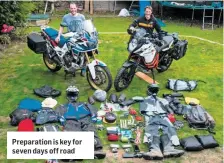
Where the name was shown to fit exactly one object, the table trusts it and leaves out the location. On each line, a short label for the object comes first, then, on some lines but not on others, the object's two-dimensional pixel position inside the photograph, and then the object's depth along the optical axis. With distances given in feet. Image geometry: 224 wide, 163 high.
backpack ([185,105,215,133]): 24.13
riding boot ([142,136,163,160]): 20.85
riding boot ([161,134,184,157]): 21.11
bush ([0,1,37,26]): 39.96
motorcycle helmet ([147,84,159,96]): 27.05
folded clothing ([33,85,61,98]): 28.04
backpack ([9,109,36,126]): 23.91
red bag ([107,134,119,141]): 22.56
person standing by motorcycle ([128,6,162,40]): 31.53
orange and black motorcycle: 28.86
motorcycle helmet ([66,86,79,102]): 26.19
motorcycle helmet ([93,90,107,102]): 27.27
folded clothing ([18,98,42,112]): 25.63
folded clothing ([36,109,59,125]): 24.08
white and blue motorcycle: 28.46
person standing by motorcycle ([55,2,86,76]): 29.94
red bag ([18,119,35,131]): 23.08
